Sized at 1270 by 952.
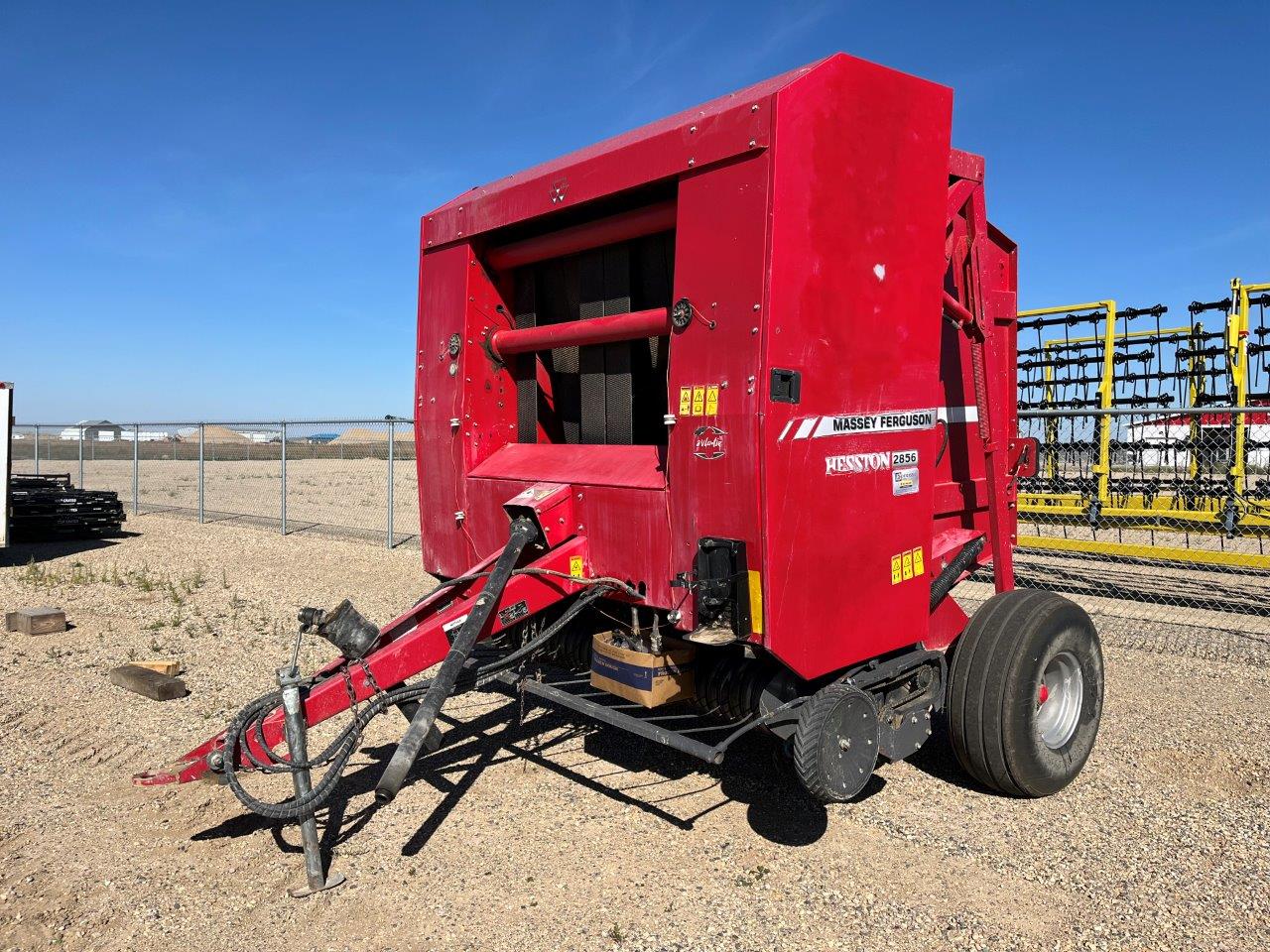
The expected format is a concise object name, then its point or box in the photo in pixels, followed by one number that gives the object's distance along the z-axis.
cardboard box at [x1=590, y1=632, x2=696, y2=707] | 3.55
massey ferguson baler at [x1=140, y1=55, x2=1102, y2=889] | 3.12
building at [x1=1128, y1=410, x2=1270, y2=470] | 11.58
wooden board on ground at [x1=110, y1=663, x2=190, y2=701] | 5.46
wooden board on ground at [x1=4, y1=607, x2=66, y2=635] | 6.94
